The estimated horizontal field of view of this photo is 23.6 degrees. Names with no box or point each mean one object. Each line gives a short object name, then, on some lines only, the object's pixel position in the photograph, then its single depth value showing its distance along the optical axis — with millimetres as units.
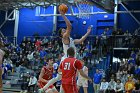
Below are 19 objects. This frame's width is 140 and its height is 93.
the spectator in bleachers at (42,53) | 25453
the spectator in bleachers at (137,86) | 18078
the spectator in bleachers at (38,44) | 26953
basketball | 8912
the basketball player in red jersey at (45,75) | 9797
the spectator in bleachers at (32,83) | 20500
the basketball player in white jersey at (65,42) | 8853
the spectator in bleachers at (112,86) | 17938
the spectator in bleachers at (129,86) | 17523
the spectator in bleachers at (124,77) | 18734
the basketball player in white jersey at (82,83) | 15412
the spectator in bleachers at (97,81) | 19077
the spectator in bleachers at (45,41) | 27469
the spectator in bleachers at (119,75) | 19128
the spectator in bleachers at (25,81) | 21164
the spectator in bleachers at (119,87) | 17673
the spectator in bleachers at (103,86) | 18188
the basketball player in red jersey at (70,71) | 8148
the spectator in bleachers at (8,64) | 25016
